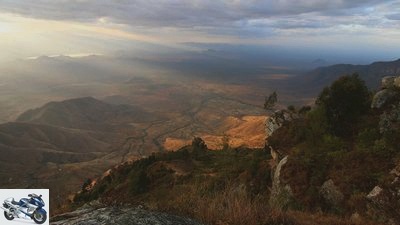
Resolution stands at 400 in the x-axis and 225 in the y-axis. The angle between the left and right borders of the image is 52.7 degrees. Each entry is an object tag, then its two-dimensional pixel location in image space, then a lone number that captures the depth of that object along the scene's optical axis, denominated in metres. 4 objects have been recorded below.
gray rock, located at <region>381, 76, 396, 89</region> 29.89
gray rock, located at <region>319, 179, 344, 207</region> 19.15
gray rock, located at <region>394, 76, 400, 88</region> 28.54
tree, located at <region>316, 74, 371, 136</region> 27.22
